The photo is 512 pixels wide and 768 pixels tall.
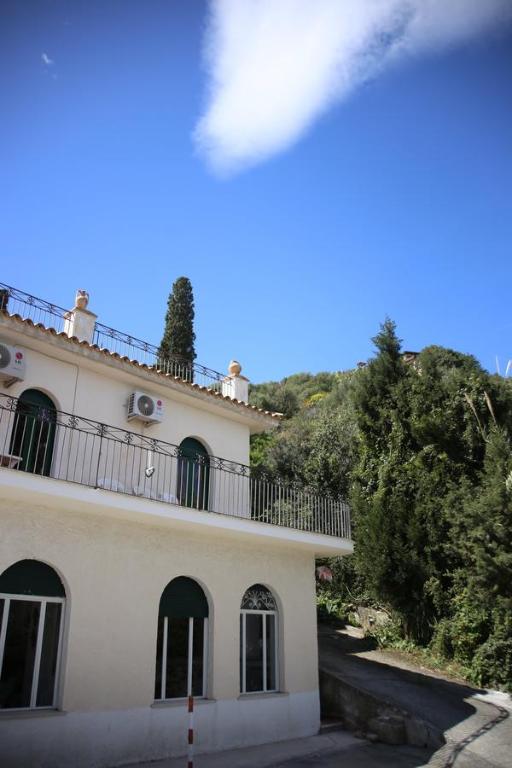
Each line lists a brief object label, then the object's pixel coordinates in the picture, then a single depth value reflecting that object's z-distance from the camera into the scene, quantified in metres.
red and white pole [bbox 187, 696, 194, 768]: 7.60
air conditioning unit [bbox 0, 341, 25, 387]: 9.84
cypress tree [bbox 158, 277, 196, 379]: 26.89
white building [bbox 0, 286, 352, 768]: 8.78
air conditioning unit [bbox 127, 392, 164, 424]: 11.58
